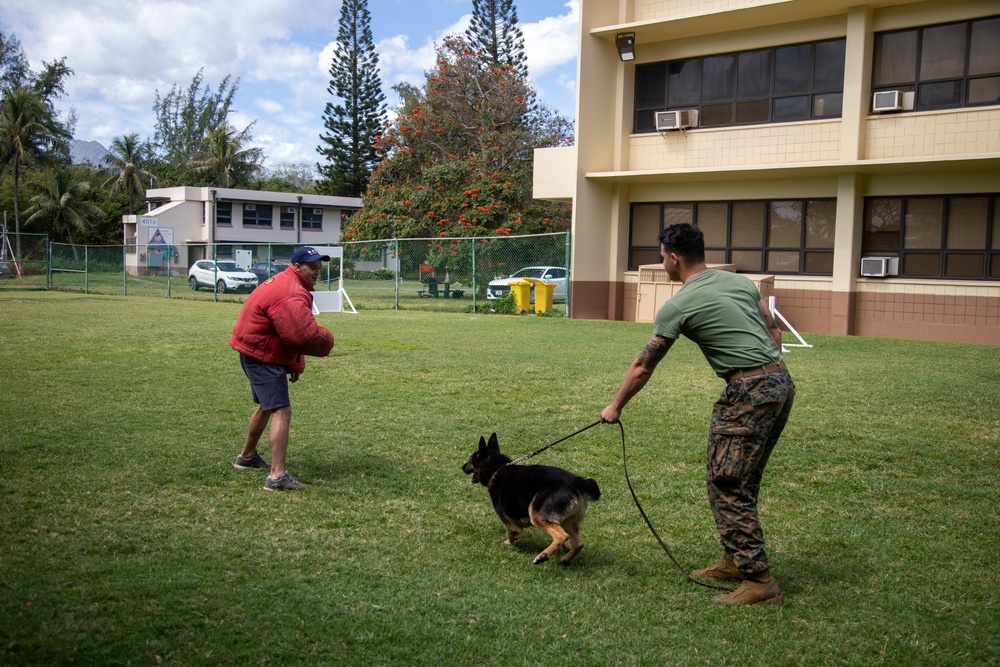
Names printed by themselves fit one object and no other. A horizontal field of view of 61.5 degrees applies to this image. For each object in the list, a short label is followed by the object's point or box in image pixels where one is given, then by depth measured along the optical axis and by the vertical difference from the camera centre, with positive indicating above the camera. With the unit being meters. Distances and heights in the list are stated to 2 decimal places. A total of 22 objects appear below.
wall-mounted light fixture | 21.41 +5.97
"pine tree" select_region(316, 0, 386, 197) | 54.69 +10.72
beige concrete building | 18.42 +3.09
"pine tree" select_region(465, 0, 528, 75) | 47.75 +13.75
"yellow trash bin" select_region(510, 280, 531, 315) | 23.95 -0.54
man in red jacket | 6.24 -0.53
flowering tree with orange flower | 32.91 +4.63
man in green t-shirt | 4.39 -0.59
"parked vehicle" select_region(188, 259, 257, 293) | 33.41 -0.41
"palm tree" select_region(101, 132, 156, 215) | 64.31 +7.82
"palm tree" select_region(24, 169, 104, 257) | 56.21 +3.87
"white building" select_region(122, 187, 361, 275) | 52.56 +3.28
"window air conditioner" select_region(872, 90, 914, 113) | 18.55 +4.11
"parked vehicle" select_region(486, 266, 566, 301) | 26.38 -0.09
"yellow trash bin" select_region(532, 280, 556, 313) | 23.83 -0.60
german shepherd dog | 4.76 -1.30
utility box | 21.08 -0.27
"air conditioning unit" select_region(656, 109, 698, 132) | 21.36 +4.10
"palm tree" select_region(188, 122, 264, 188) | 68.25 +8.85
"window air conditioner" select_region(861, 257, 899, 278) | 19.38 +0.46
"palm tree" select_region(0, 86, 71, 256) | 56.09 +9.19
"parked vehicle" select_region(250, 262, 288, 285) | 32.23 -0.11
